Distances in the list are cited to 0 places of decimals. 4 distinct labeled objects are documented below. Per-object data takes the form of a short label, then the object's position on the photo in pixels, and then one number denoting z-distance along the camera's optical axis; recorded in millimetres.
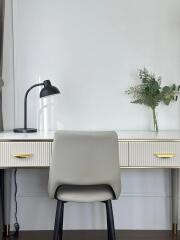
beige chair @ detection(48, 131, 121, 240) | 1957
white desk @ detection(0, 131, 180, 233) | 2105
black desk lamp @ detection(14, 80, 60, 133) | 2424
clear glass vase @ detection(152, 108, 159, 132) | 2571
